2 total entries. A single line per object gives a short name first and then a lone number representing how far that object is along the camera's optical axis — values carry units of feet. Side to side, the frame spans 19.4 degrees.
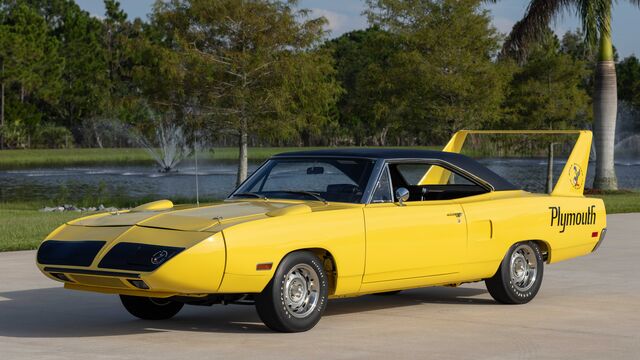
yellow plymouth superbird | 45.74
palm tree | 169.43
